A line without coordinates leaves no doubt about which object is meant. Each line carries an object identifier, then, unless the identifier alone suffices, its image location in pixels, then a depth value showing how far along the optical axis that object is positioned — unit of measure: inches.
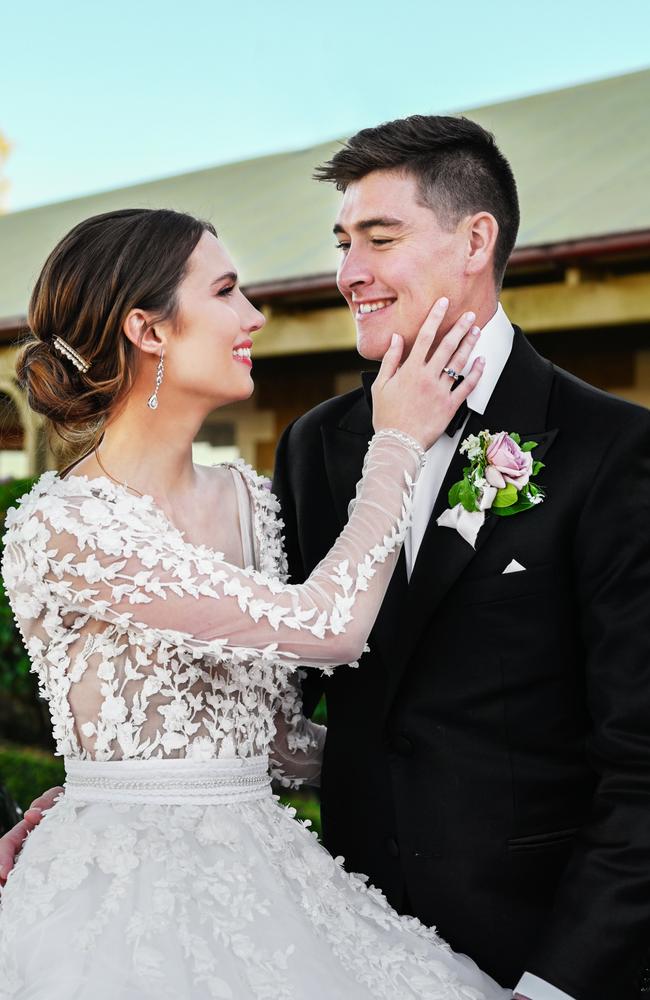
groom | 92.7
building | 327.9
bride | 87.1
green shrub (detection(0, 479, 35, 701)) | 305.1
